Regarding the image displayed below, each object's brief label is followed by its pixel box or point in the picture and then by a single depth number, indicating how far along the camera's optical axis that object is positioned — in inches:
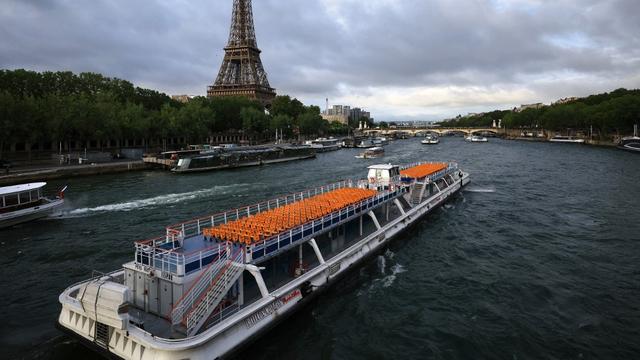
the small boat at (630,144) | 4301.2
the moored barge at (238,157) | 3046.3
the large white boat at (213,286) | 537.6
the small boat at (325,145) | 5404.5
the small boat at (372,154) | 4304.4
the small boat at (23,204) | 1398.9
